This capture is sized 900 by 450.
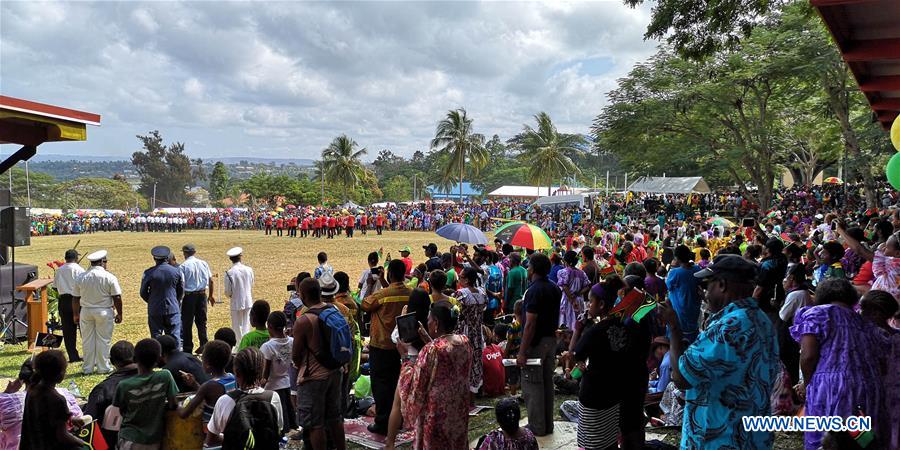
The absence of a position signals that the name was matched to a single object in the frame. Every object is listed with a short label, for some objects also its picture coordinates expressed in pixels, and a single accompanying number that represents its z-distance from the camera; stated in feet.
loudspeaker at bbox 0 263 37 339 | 33.78
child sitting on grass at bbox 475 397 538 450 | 12.44
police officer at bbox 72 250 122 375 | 26.91
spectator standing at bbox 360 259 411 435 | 18.84
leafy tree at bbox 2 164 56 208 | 284.41
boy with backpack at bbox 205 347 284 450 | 12.14
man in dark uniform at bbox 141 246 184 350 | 27.50
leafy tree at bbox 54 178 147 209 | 278.67
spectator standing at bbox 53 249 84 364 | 28.43
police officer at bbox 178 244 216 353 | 29.53
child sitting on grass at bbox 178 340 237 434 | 13.07
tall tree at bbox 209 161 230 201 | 306.14
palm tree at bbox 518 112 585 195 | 188.44
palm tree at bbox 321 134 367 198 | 209.05
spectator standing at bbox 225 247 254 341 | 29.60
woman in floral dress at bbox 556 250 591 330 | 26.99
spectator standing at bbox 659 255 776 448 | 10.36
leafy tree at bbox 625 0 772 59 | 35.09
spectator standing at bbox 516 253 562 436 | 18.02
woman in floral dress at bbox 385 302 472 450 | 13.51
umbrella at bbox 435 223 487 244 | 38.01
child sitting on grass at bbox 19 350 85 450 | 12.64
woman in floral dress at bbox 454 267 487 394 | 20.71
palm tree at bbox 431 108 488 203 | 187.42
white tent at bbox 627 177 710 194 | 122.42
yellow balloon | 22.58
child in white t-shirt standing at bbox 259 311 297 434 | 17.33
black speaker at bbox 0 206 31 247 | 27.68
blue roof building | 294.46
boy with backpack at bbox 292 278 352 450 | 15.38
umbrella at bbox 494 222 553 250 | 35.63
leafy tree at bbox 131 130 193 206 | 364.79
